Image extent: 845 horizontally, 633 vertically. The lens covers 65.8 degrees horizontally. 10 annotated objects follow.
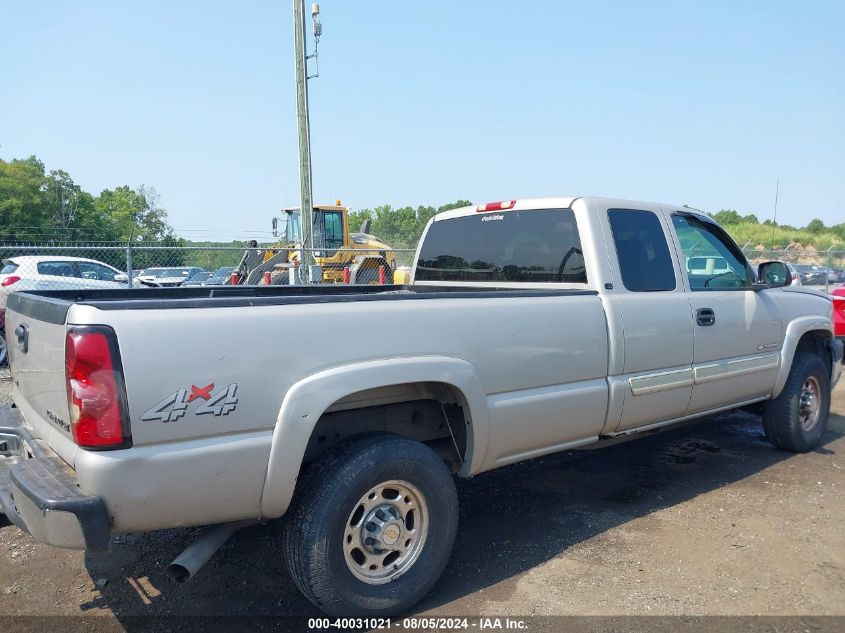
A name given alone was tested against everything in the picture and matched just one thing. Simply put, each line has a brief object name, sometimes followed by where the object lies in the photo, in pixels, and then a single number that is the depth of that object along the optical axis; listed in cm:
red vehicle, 818
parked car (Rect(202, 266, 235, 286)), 1685
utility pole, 1331
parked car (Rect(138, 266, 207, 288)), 1590
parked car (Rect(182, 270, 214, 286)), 1839
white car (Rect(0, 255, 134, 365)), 1092
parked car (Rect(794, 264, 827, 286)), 2408
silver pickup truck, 238
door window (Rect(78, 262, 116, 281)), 1228
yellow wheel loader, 1476
